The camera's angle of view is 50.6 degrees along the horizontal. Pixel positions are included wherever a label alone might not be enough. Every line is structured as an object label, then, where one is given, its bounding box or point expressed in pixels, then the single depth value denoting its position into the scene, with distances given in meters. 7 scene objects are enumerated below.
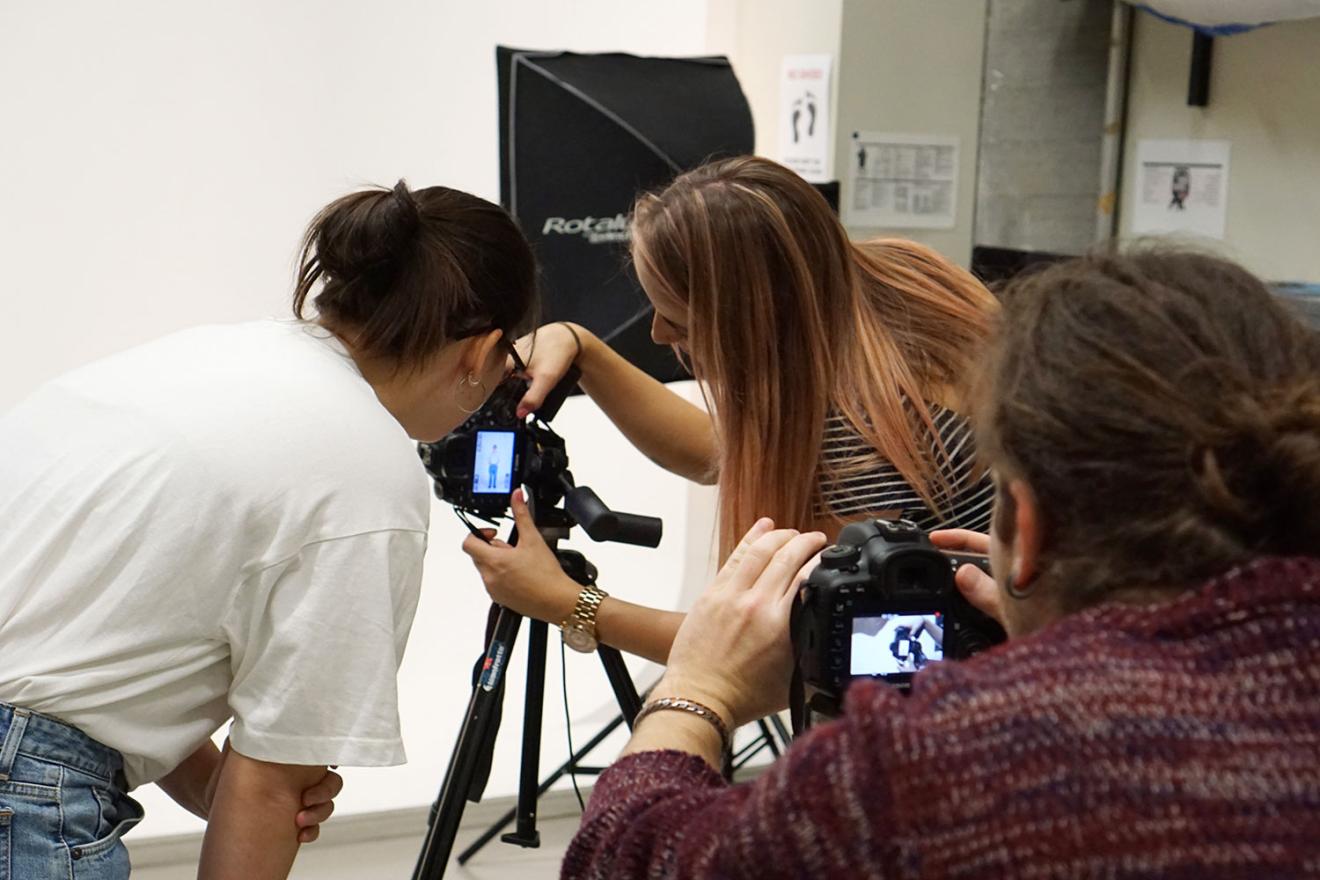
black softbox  2.26
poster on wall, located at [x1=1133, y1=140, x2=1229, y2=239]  2.75
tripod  1.77
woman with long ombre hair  1.48
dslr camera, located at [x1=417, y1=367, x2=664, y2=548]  1.71
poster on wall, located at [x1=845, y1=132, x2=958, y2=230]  2.84
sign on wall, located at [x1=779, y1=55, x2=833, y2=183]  2.80
